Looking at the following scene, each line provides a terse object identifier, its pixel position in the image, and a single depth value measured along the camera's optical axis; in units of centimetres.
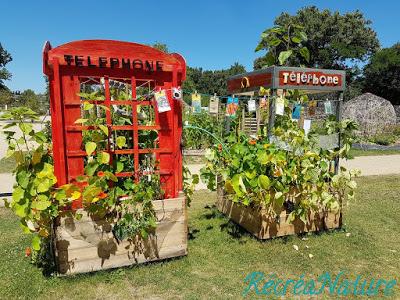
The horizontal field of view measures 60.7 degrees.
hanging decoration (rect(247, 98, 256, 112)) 540
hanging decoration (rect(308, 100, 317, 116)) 579
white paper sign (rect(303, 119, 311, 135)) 439
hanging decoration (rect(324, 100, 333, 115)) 502
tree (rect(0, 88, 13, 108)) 3728
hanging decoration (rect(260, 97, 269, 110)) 549
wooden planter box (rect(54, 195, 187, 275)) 315
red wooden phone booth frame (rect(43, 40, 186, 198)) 303
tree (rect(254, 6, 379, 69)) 3988
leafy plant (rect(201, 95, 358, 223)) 374
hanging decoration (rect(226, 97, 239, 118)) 520
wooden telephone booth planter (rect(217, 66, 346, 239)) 404
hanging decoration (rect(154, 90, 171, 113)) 320
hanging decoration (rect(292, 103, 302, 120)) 464
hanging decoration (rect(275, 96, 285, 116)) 402
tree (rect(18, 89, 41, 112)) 3309
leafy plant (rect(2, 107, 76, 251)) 281
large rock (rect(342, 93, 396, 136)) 1616
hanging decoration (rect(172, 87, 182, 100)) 334
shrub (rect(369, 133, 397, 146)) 1438
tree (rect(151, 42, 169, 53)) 2305
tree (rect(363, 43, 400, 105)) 3347
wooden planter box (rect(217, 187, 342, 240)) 403
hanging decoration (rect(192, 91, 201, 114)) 601
